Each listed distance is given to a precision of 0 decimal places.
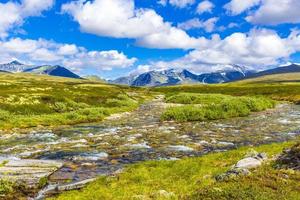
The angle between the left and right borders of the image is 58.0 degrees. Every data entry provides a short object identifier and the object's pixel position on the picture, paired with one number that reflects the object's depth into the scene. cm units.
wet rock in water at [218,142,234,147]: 2139
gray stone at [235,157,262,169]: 1302
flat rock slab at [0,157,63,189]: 1383
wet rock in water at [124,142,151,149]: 2092
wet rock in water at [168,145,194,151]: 2020
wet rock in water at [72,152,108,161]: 1775
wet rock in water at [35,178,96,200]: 1268
